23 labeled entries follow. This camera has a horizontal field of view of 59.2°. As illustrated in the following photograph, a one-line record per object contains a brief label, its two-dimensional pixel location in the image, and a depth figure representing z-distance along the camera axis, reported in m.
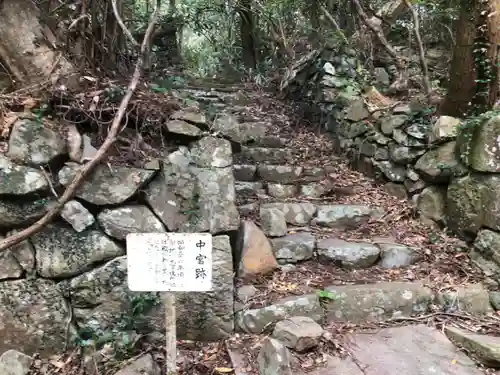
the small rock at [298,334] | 2.83
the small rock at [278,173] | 4.96
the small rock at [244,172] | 4.89
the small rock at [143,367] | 2.63
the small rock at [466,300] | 3.36
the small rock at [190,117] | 3.35
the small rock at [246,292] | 3.26
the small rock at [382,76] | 5.98
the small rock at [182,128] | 3.26
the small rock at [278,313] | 3.12
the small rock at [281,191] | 4.70
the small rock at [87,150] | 2.95
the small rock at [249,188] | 4.57
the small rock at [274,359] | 2.56
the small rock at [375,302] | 3.27
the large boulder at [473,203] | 3.48
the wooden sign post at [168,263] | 2.38
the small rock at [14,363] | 2.56
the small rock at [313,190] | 4.77
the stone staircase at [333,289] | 2.84
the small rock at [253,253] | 3.46
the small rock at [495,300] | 3.39
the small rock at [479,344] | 2.76
